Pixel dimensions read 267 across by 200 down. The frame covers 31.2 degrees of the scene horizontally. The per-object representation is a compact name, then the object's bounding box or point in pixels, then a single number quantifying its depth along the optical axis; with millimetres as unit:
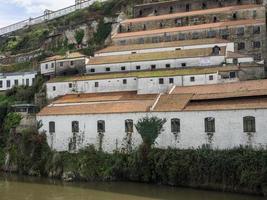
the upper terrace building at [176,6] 69250
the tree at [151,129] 39250
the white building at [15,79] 64438
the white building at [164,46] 55031
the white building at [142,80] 47125
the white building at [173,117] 35691
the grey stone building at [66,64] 58469
